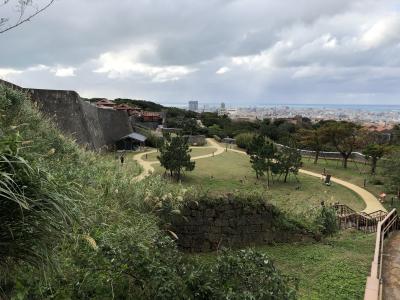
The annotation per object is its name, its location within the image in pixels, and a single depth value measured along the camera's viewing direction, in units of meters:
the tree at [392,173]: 21.78
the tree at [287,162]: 27.18
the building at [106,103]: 60.35
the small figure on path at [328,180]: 26.38
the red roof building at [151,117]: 57.06
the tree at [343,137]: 33.88
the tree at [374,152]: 29.16
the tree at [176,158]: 25.09
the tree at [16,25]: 4.15
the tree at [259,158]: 27.16
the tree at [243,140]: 43.97
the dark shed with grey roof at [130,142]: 37.62
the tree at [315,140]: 34.95
